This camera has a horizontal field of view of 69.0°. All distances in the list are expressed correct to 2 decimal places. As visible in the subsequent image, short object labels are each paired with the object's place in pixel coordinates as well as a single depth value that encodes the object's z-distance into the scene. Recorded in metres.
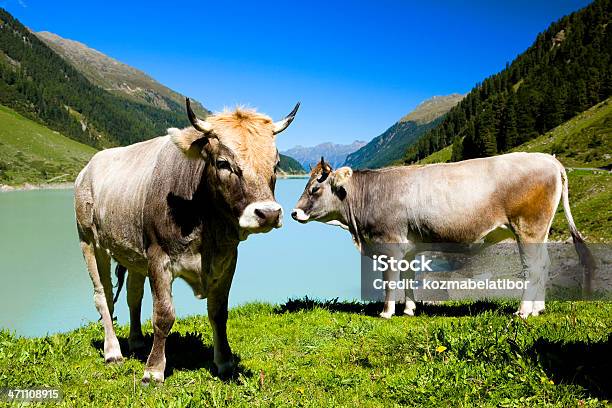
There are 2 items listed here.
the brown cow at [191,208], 4.13
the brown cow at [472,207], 8.16
